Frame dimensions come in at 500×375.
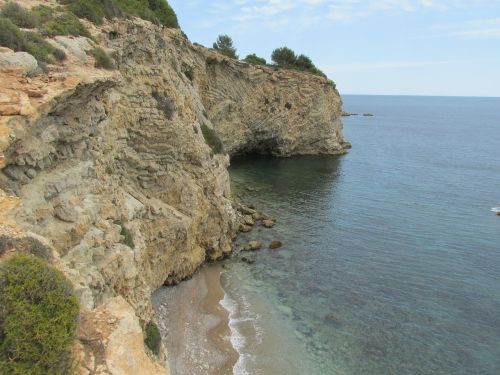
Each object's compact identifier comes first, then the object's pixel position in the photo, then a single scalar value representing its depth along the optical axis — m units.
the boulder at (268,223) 37.03
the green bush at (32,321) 7.10
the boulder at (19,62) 12.17
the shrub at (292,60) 78.94
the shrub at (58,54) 14.78
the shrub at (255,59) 74.51
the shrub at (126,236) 15.81
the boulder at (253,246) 32.12
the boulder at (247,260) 29.88
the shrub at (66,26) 17.13
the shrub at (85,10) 21.80
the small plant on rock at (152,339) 13.35
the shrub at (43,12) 18.31
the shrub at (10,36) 13.04
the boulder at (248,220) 37.03
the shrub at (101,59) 16.69
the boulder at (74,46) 16.19
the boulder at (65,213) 12.34
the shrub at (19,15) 15.94
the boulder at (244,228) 35.78
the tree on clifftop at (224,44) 71.76
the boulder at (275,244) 32.69
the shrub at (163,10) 40.25
